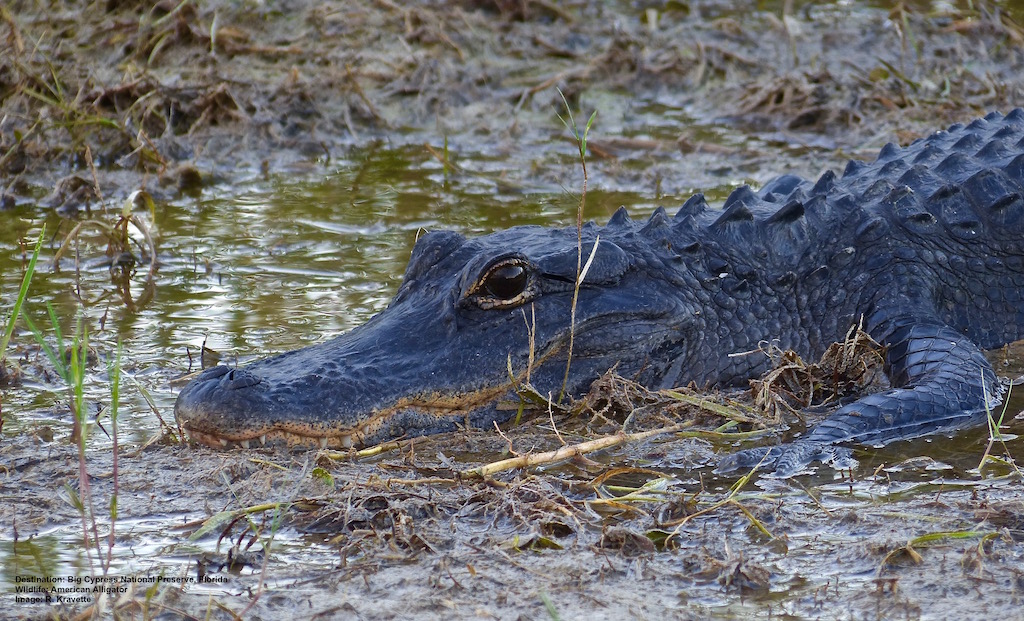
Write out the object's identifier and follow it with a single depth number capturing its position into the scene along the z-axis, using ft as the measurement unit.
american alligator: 27.68
